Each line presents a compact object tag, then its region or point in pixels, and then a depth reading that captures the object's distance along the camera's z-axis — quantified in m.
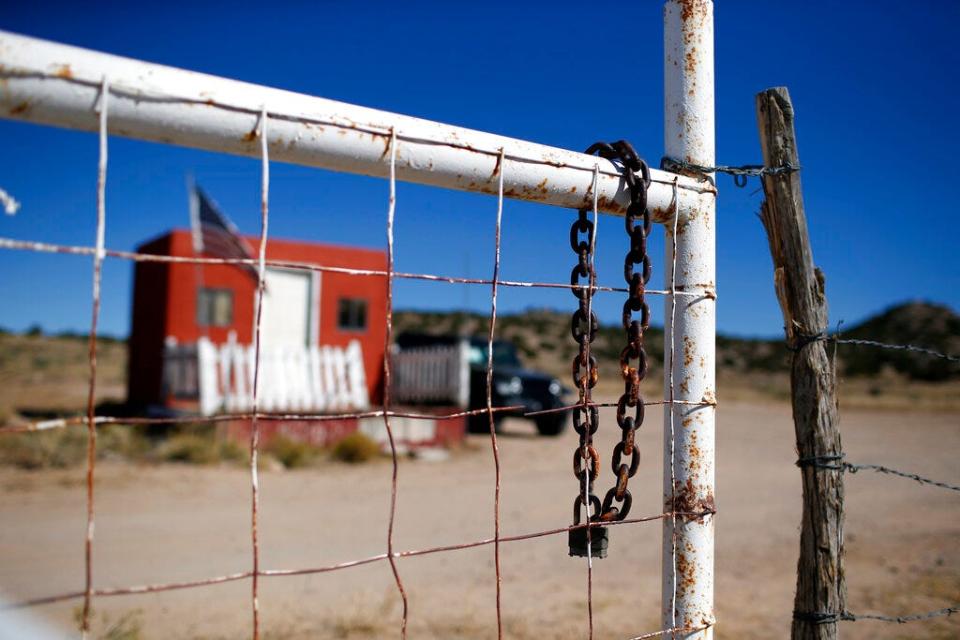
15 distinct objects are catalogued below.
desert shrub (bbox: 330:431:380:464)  11.59
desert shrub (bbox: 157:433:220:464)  10.46
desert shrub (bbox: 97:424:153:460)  11.02
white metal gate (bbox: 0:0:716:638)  1.37
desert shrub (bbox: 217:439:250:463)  10.76
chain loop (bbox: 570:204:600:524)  1.96
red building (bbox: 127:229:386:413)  15.95
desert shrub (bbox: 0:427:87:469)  10.24
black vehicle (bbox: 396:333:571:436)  15.03
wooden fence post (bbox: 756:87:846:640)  2.34
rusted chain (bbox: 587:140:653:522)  1.98
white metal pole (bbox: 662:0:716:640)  2.10
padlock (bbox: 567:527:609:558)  2.02
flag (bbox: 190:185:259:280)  11.80
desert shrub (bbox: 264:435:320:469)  11.01
